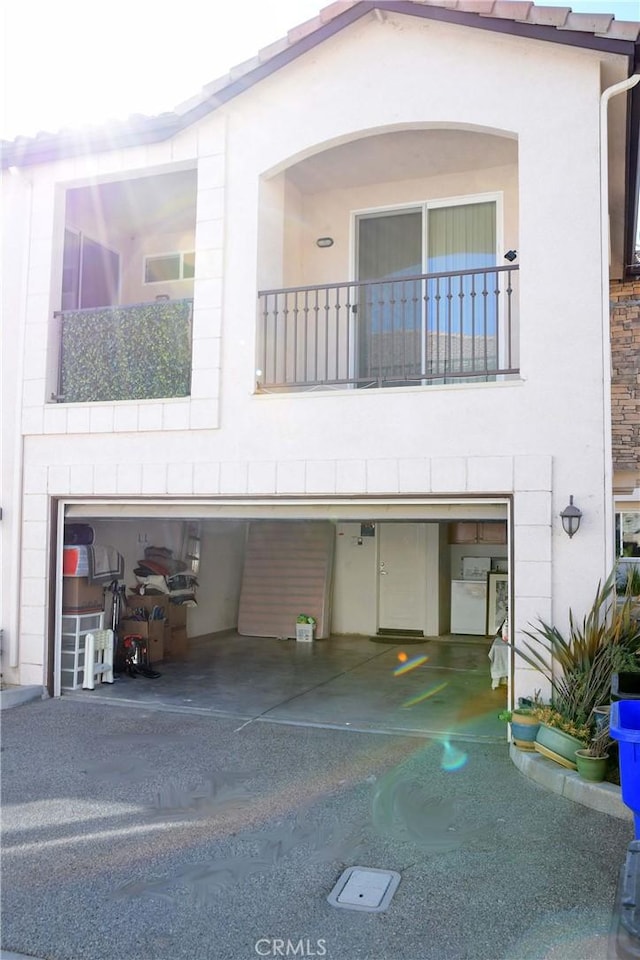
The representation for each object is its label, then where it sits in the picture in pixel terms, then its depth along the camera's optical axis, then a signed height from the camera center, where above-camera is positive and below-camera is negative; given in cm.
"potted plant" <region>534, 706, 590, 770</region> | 545 -161
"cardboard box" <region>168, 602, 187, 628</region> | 1059 -141
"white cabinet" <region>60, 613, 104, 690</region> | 843 -151
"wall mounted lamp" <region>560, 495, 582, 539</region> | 607 +4
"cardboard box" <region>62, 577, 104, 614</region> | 845 -91
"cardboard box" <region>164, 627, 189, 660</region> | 1062 -184
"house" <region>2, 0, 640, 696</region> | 632 +230
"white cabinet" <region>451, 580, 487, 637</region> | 1264 -147
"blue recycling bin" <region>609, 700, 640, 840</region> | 379 -125
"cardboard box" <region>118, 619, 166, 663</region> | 966 -151
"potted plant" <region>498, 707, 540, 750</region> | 588 -164
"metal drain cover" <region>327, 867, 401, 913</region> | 374 -195
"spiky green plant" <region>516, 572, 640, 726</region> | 563 -102
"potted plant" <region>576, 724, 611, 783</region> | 514 -166
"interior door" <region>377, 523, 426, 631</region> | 1278 -97
